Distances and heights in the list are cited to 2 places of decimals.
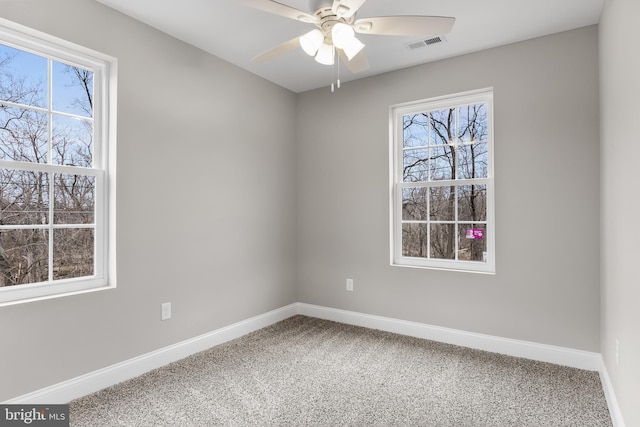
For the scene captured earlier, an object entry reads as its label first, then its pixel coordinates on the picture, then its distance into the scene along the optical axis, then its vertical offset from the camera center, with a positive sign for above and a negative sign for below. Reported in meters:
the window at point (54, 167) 2.13 +0.31
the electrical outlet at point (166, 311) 2.81 -0.75
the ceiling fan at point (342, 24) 1.75 +0.99
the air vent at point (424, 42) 2.87 +1.42
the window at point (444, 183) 3.20 +0.30
